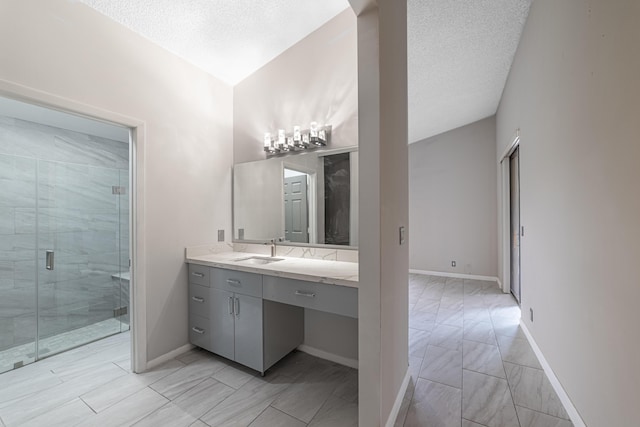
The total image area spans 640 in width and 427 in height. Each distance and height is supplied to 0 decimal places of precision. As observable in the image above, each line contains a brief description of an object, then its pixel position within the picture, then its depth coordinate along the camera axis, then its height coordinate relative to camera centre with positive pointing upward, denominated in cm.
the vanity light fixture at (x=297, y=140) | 233 +68
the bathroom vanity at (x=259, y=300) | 177 -63
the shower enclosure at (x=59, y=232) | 253 -17
